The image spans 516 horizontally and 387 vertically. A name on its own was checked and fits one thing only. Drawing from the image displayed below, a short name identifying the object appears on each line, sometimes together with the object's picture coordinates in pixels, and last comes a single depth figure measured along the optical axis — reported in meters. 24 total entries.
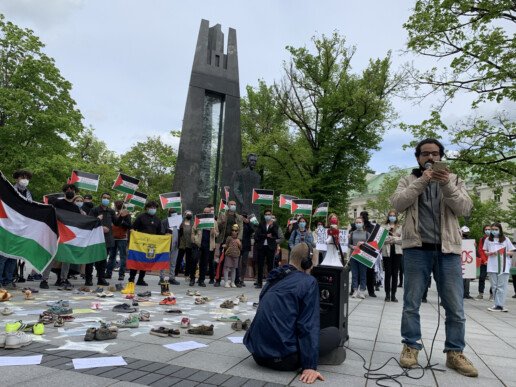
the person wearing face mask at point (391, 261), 10.88
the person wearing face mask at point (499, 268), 10.69
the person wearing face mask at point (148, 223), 11.53
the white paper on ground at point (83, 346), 4.46
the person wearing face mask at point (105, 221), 10.78
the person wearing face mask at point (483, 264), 12.89
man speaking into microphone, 4.48
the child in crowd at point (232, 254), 12.45
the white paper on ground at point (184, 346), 4.74
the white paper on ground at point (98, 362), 3.87
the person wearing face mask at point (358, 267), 11.32
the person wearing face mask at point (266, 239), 12.84
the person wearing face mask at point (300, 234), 12.97
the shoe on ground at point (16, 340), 4.28
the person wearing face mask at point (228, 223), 13.06
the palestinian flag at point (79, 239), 9.89
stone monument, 17.05
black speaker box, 4.76
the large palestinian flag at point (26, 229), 8.54
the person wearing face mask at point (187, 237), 12.72
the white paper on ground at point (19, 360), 3.84
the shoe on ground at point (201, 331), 5.52
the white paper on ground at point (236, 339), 5.24
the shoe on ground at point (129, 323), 5.68
